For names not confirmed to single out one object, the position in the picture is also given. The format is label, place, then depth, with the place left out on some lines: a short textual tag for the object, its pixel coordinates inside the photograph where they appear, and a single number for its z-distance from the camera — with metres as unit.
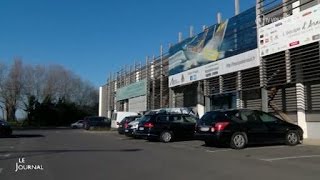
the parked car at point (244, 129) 9.29
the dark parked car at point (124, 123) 15.59
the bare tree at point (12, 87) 36.32
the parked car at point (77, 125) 32.67
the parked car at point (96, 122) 24.58
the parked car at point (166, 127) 12.21
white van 19.76
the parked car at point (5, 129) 15.29
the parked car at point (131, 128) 14.11
